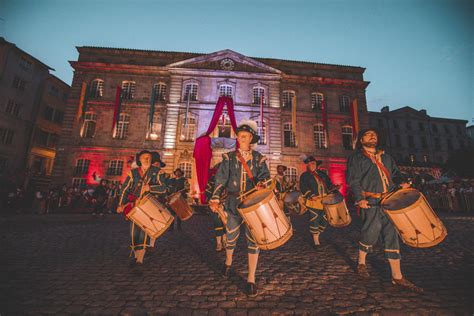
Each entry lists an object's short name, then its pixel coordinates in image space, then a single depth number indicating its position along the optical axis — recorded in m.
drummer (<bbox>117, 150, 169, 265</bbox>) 3.87
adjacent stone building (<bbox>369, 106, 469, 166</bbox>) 37.69
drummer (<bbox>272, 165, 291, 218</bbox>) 6.64
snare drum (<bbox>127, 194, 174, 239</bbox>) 3.69
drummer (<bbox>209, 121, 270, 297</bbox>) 3.36
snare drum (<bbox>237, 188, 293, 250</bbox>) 2.76
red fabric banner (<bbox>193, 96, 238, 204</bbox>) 11.67
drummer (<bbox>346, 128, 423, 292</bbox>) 3.16
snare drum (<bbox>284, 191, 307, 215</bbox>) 6.15
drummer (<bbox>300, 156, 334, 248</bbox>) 5.27
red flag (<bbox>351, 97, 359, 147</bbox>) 19.67
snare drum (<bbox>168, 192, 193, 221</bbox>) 6.03
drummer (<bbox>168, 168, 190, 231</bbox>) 7.45
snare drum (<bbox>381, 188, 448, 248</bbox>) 2.87
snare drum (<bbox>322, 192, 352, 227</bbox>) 4.74
